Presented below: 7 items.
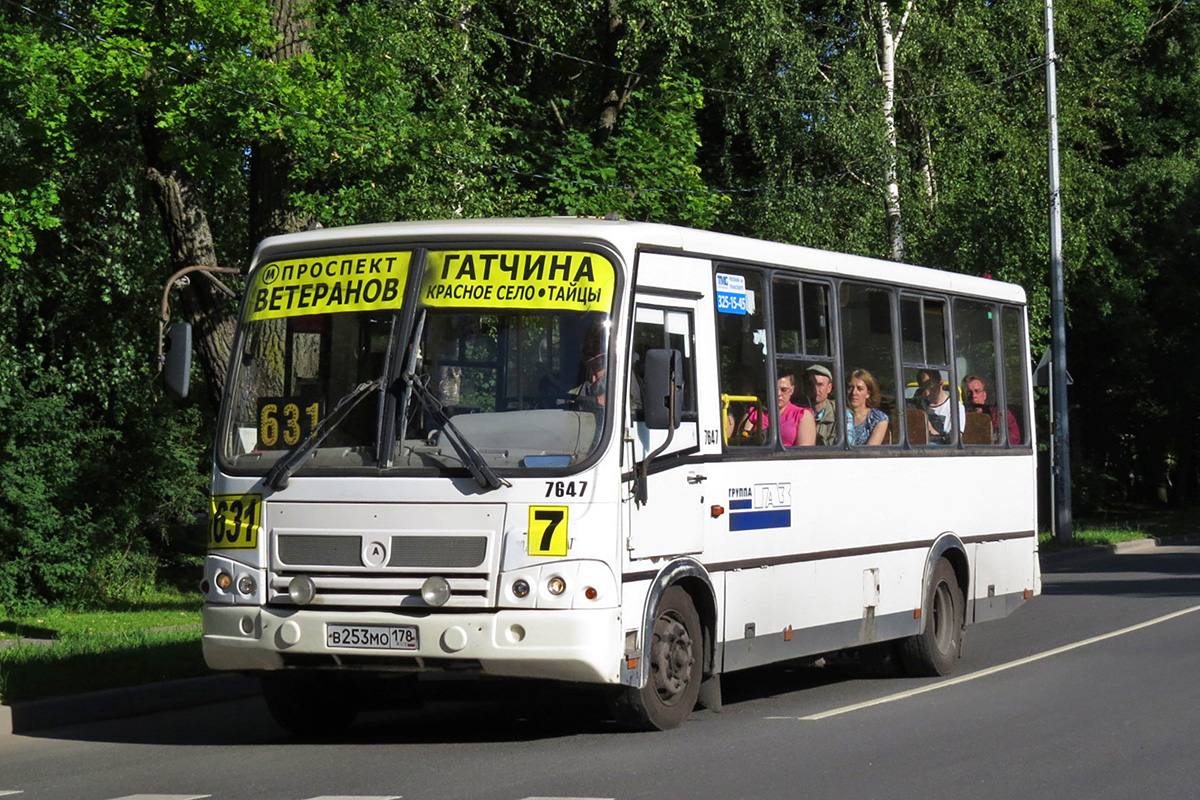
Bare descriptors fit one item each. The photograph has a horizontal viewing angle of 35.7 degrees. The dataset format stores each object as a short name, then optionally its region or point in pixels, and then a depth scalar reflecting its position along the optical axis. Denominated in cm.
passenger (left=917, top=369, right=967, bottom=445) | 1371
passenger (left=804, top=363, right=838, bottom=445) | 1201
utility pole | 3231
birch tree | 3247
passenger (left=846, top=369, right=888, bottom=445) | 1251
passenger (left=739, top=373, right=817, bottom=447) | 1157
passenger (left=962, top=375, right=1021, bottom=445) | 1452
